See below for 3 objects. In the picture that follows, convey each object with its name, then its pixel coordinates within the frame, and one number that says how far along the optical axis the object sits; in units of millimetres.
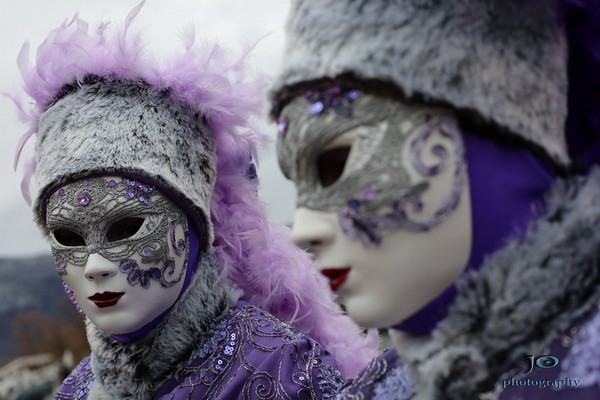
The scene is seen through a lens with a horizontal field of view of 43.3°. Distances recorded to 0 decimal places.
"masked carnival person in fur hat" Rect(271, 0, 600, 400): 1170
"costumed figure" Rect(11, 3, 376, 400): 2264
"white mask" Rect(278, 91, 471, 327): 1232
